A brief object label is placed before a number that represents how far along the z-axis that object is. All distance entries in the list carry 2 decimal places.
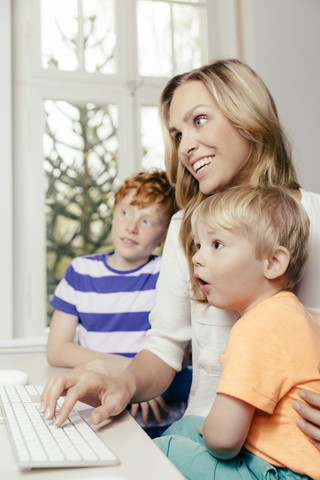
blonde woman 1.20
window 2.22
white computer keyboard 0.64
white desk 0.62
